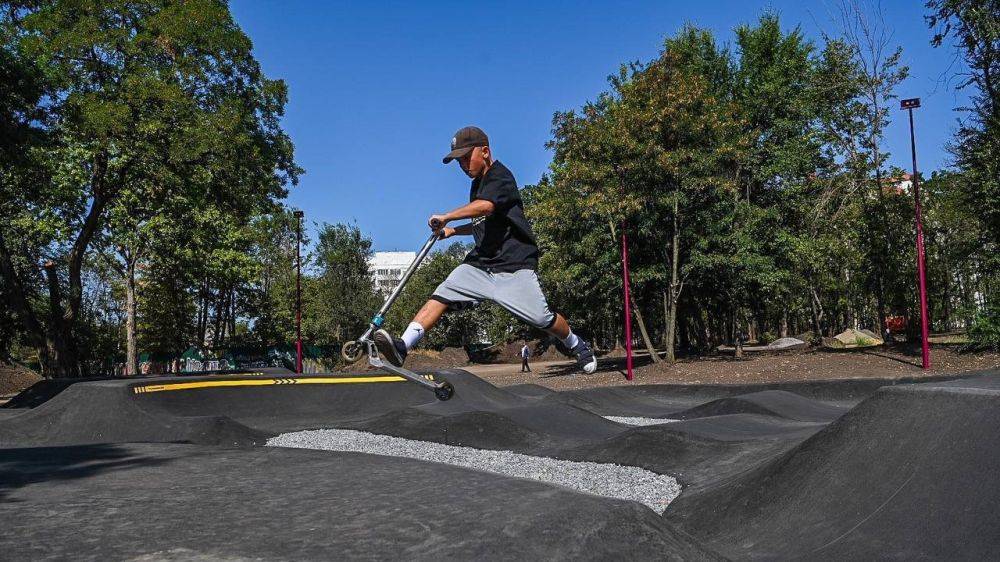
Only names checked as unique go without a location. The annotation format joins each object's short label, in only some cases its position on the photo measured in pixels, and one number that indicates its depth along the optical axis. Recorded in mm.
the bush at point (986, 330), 20250
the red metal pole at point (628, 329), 21242
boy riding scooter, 5461
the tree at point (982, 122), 21031
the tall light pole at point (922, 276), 19469
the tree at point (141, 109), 18859
